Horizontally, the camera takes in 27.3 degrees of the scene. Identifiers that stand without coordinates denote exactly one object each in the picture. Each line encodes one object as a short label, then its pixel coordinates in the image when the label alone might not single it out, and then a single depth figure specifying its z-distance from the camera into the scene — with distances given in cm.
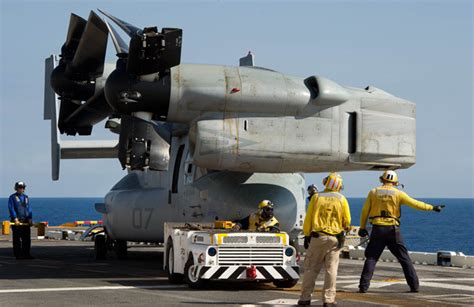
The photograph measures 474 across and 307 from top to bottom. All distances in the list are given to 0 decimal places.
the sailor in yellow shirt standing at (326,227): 1421
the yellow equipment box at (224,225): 1794
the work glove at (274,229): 1759
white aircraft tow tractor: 1619
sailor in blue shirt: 2506
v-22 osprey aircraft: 1745
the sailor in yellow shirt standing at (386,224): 1609
